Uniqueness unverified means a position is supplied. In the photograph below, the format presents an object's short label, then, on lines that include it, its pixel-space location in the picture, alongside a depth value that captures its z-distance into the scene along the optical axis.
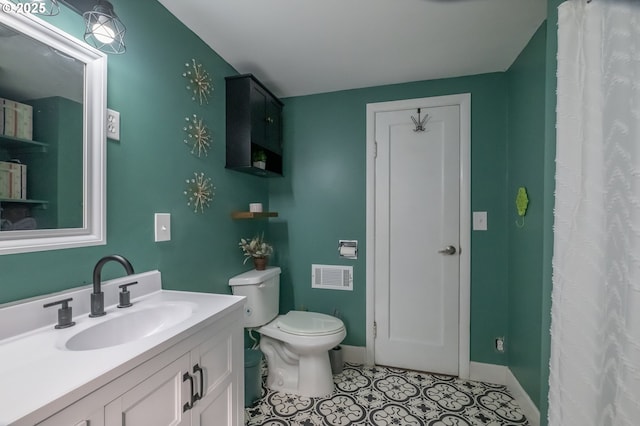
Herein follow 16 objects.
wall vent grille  2.34
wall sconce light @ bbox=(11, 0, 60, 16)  0.89
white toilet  1.81
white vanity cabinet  0.65
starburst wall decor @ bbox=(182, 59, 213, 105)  1.58
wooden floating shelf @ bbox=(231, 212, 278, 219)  1.98
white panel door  2.13
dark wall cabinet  1.87
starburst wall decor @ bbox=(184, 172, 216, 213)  1.57
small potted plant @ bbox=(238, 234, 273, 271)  2.07
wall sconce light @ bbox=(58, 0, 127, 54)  1.01
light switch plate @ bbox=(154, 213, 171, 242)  1.35
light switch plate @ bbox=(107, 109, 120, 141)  1.15
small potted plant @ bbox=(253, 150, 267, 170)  2.01
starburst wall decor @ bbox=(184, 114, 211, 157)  1.57
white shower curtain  0.65
